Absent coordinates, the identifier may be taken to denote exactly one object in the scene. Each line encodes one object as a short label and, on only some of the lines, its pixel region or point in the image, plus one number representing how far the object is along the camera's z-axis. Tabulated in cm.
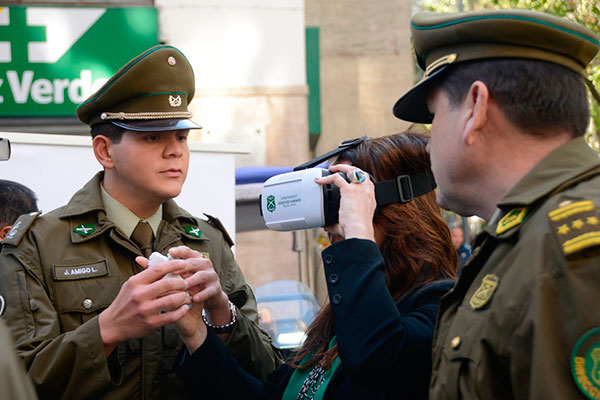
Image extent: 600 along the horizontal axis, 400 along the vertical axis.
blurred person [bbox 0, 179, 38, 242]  345
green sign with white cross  802
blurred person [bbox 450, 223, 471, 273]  844
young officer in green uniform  208
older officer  127
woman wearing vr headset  185
